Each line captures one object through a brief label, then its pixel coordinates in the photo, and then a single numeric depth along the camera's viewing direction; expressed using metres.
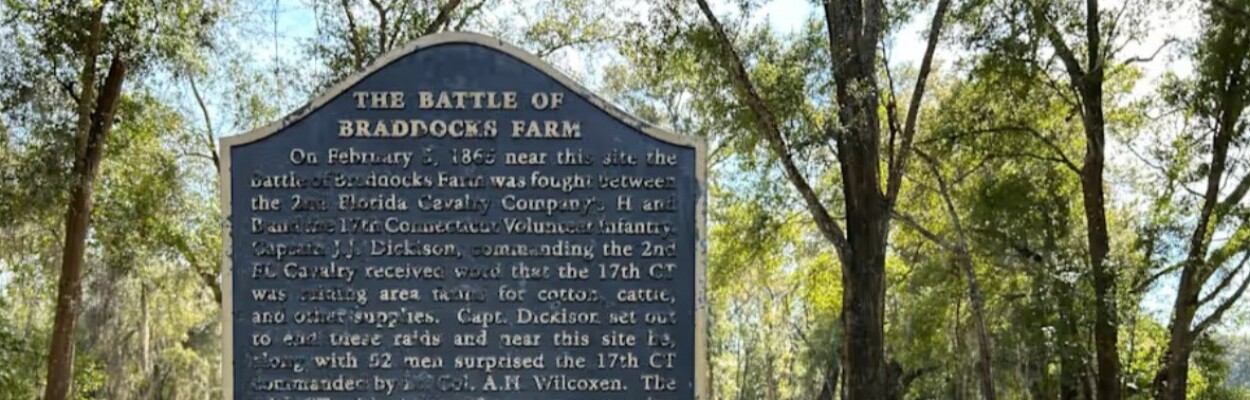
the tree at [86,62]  12.35
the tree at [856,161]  12.72
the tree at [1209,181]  14.16
